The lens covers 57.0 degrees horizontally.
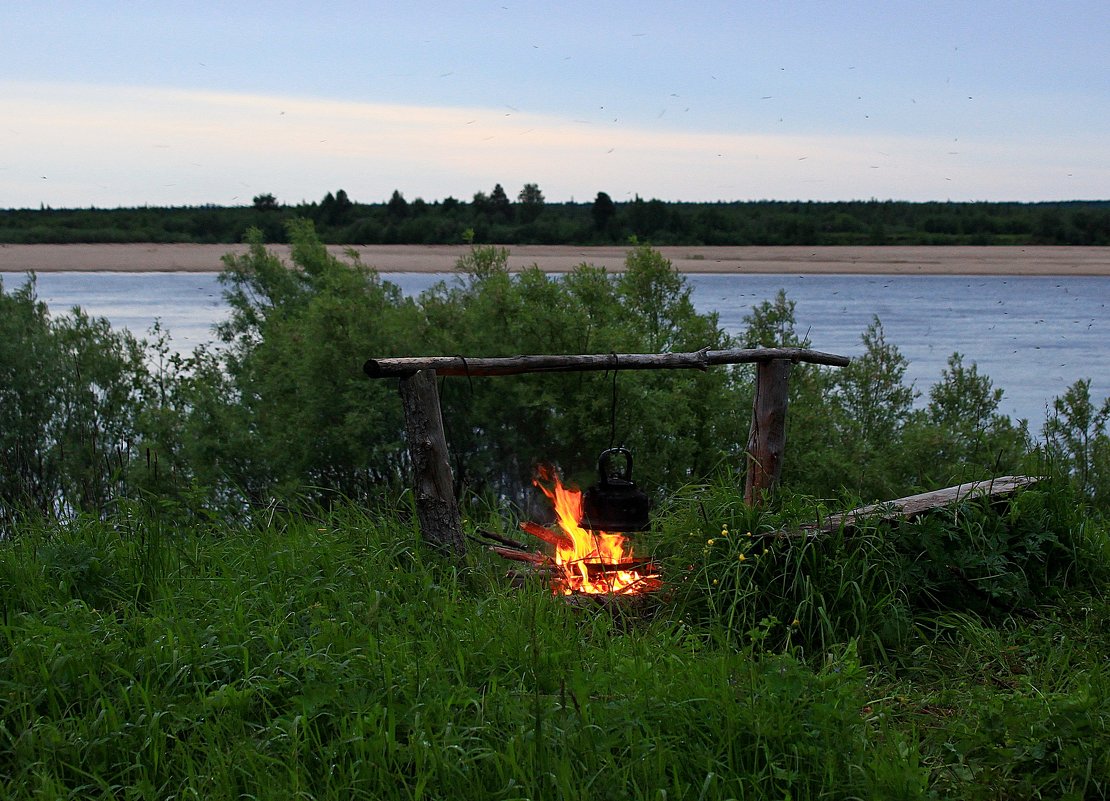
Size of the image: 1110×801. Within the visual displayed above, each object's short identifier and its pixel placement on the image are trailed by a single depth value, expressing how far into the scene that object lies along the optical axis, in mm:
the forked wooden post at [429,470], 5641
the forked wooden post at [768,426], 6477
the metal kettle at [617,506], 5539
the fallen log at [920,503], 5473
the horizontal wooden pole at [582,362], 5551
